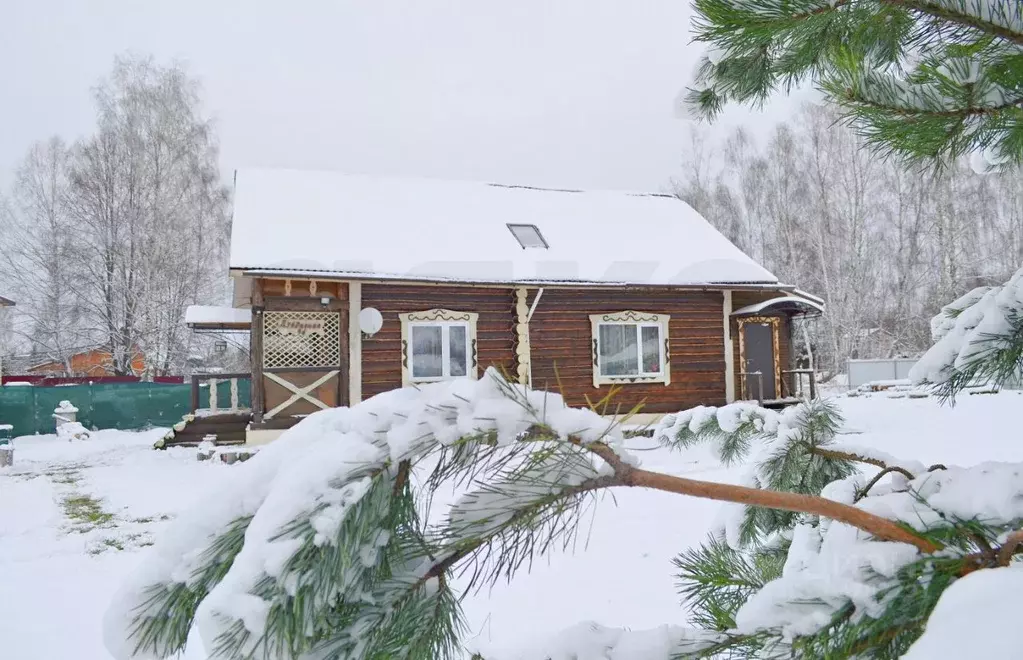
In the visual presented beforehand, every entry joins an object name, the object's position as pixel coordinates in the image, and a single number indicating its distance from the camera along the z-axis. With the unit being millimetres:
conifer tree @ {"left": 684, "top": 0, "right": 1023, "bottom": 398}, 1218
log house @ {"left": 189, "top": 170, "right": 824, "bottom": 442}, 9820
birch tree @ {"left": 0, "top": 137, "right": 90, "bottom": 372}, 19359
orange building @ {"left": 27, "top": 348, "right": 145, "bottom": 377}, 22297
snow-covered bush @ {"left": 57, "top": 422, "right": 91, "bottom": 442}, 13977
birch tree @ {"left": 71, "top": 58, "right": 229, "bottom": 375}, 18406
